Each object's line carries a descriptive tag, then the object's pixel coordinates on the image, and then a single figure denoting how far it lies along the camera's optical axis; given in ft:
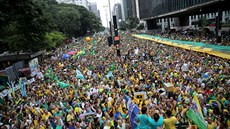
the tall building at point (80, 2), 554.54
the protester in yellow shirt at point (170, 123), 17.17
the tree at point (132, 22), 356.03
